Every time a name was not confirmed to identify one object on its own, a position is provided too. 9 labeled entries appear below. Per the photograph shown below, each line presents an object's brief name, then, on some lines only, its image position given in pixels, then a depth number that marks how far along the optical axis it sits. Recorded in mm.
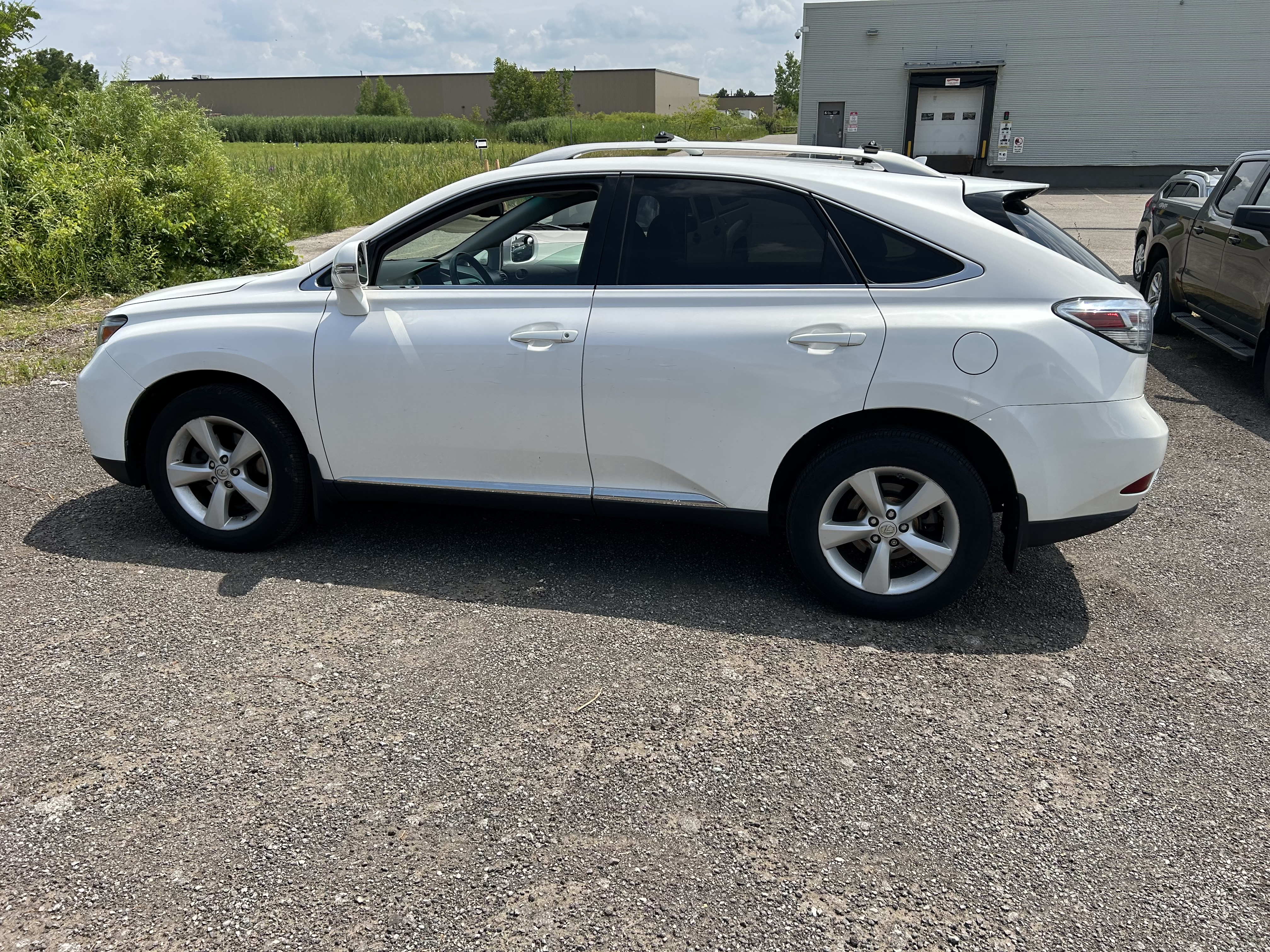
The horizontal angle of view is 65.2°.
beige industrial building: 116562
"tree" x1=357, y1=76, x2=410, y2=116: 100875
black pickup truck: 7445
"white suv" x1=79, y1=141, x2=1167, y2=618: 3691
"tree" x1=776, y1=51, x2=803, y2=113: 87062
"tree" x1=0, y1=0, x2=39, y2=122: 11719
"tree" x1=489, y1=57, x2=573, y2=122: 86875
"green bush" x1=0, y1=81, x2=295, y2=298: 10547
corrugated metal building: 29312
